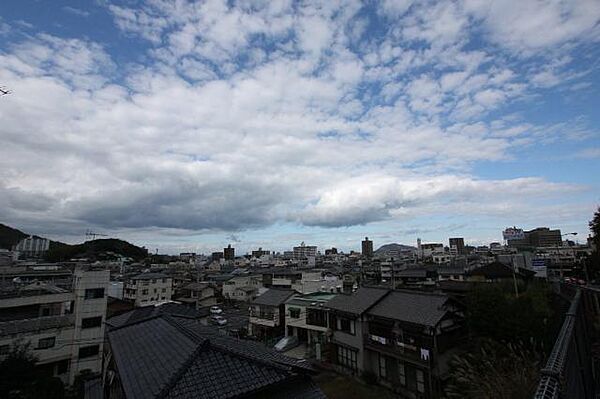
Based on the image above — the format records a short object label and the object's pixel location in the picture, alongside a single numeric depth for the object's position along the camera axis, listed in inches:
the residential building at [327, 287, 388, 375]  1122.0
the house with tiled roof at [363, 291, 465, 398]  902.4
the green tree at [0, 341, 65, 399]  792.3
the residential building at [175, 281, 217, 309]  2590.3
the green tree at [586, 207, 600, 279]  1389.0
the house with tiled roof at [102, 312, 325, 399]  297.6
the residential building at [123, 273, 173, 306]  2373.3
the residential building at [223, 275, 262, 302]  2827.3
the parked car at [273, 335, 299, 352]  1447.7
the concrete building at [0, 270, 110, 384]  1068.5
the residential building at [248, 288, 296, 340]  1690.5
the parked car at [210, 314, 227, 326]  1884.4
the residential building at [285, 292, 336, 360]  1368.1
